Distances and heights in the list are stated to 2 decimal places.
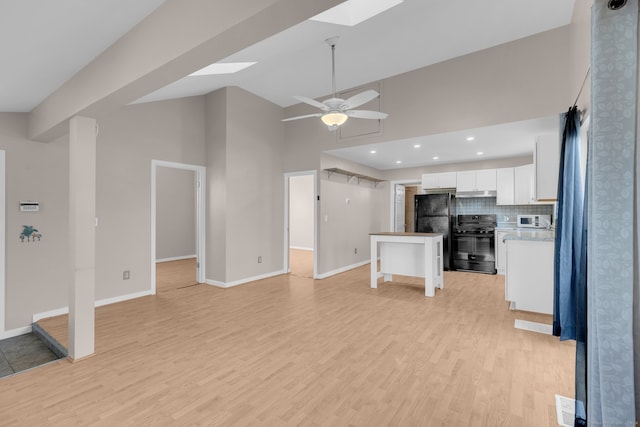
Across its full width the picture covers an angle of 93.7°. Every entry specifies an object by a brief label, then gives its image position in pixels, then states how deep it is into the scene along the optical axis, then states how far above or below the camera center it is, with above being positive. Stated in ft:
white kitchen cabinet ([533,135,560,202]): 11.46 +1.75
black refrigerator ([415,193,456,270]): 21.34 -0.32
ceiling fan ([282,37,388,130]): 10.73 +3.85
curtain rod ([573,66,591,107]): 8.12 +3.69
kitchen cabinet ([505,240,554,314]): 11.19 -2.40
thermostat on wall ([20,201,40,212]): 11.00 +0.10
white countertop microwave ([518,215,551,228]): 18.51 -0.54
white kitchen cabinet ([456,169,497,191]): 20.24 +2.18
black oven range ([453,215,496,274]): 20.03 -2.19
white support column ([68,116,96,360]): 8.43 -0.75
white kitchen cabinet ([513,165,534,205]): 18.85 +1.79
